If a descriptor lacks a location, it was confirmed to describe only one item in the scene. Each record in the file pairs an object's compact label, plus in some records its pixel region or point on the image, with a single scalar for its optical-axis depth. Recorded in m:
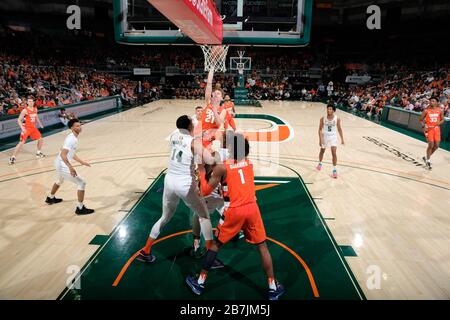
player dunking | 5.80
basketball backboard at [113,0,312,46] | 8.70
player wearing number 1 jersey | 3.47
